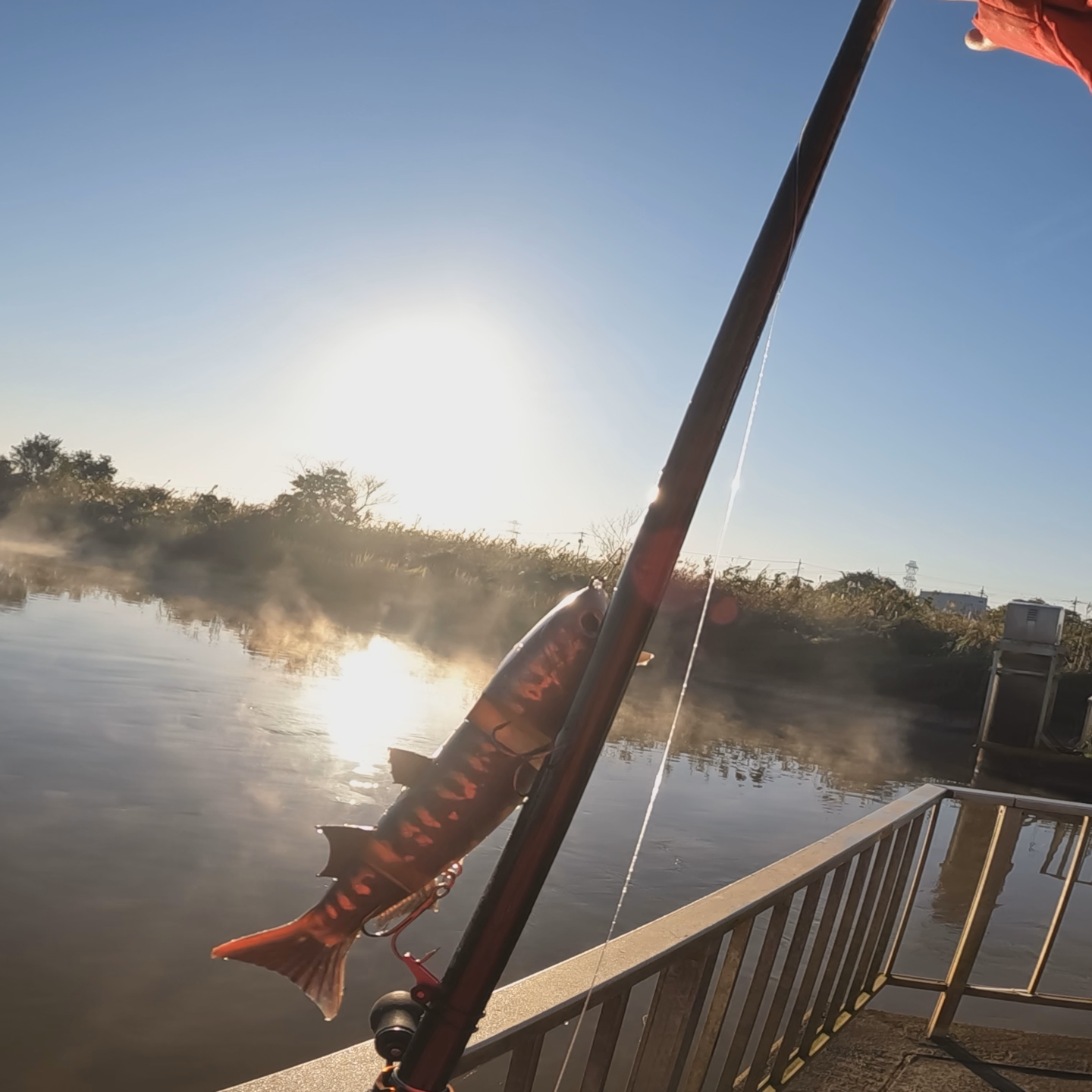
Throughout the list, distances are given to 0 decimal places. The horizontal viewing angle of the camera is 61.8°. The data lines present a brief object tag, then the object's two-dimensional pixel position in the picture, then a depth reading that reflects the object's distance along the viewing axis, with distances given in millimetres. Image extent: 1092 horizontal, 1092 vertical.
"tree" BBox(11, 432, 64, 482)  45938
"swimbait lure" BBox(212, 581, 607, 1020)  684
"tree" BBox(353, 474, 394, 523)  22344
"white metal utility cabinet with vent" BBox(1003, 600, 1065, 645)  10820
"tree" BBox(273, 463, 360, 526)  22156
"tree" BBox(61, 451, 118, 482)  45906
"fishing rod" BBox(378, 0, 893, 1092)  686
